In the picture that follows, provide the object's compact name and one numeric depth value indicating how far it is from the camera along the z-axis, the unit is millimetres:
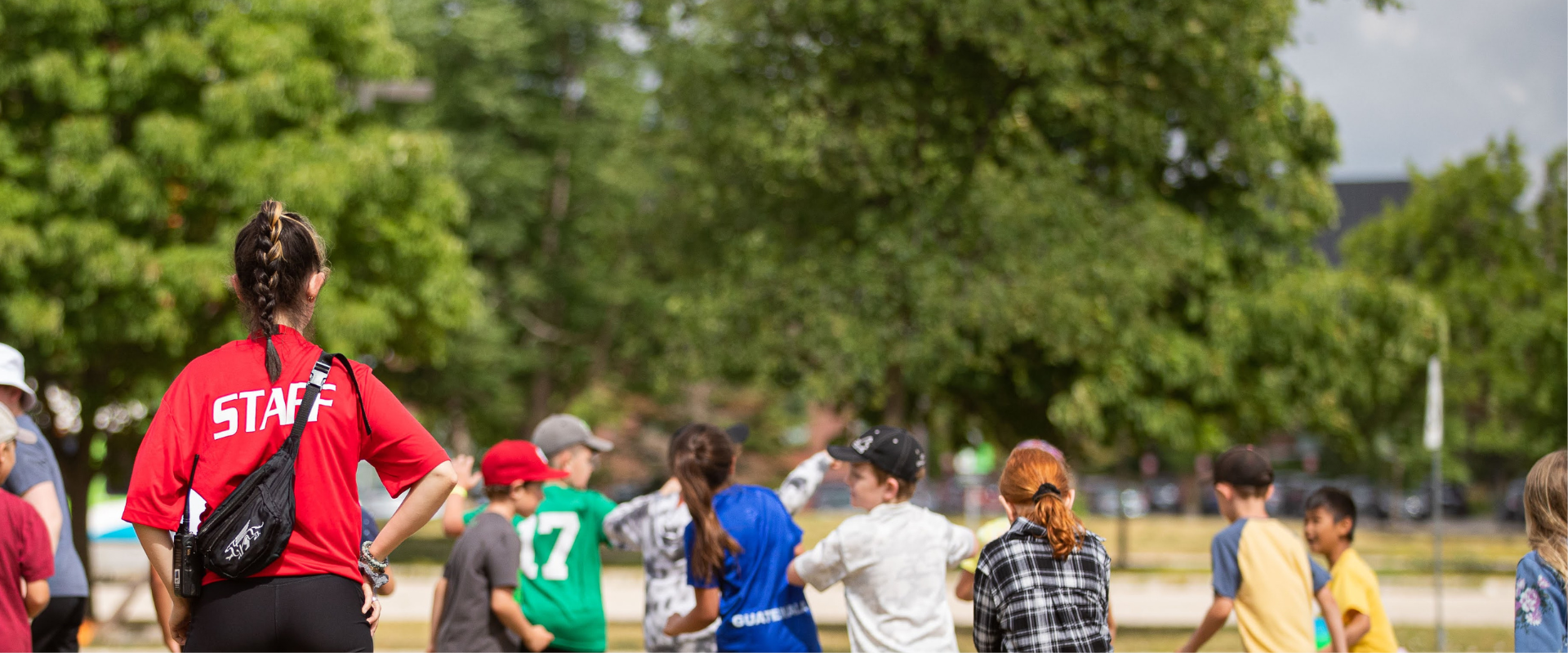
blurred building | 74688
